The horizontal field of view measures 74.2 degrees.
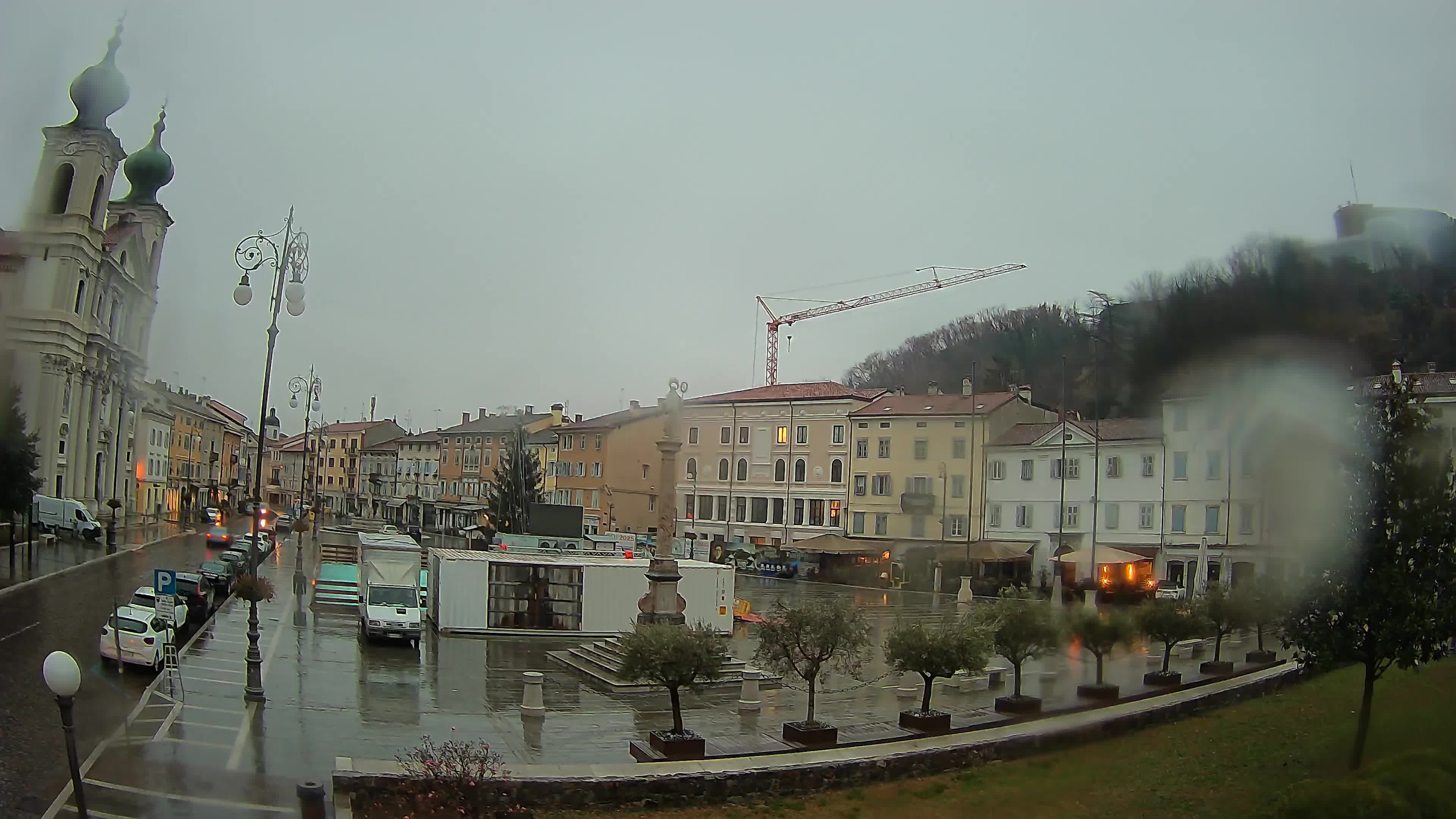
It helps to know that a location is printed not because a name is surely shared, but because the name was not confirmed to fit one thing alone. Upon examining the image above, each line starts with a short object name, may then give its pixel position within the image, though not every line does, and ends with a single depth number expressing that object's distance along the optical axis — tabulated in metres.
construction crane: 93.56
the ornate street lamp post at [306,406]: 28.48
